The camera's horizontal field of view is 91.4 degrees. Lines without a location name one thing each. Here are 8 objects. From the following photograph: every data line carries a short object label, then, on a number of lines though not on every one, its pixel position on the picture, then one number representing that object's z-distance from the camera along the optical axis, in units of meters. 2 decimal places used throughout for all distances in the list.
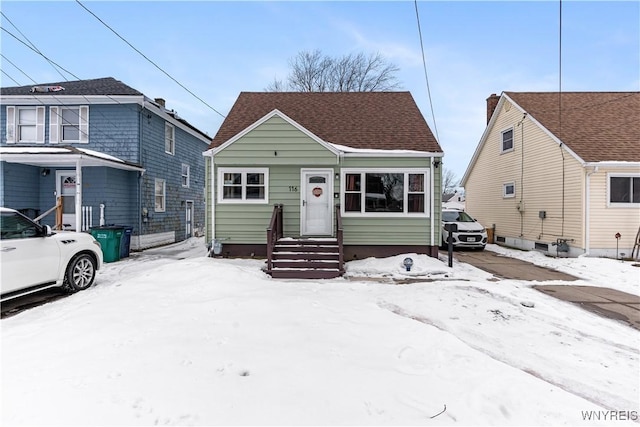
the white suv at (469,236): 13.27
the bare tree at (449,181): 63.86
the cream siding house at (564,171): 10.68
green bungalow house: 9.59
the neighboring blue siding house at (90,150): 11.29
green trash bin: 9.61
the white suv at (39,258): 5.02
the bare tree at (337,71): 27.78
